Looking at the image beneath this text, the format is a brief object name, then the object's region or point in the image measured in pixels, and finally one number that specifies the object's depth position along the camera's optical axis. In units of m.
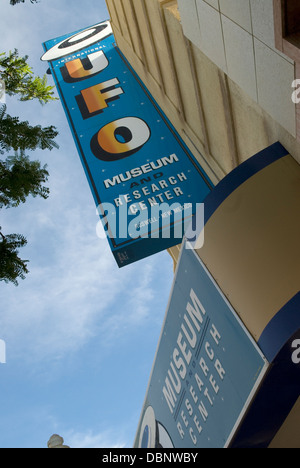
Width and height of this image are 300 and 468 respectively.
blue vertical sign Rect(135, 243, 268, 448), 5.96
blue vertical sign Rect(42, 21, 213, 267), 8.81
